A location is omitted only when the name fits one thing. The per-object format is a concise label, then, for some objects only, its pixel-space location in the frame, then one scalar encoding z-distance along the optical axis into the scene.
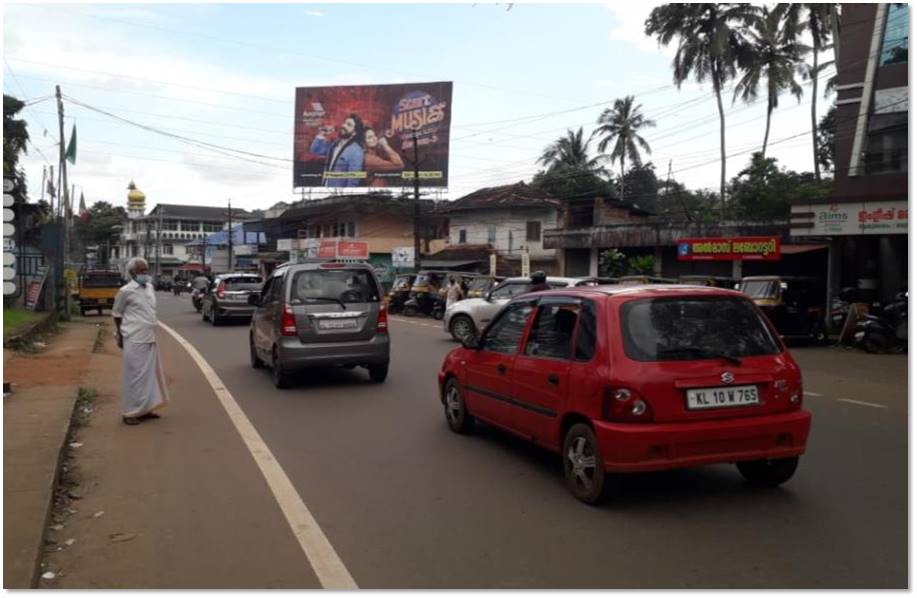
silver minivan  10.50
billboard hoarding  48.62
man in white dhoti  8.28
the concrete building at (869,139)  21.27
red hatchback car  5.08
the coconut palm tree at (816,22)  34.00
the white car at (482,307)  17.41
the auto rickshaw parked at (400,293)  30.64
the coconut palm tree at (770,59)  36.03
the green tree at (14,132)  34.09
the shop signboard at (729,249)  22.66
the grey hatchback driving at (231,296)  23.30
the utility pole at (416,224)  35.91
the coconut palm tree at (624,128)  48.81
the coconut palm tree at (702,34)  35.66
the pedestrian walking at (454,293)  23.06
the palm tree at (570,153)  52.56
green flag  35.39
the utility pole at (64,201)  26.90
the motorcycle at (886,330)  17.05
